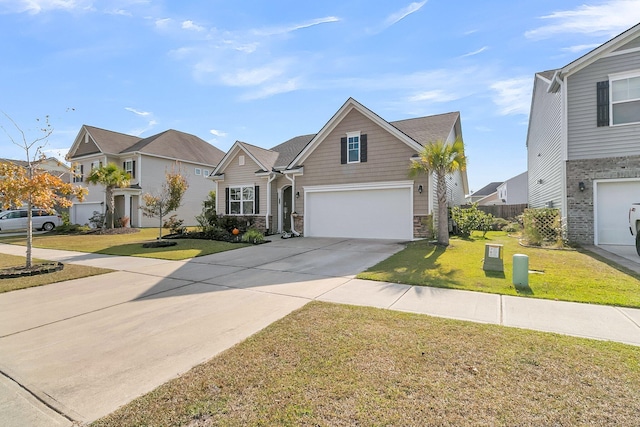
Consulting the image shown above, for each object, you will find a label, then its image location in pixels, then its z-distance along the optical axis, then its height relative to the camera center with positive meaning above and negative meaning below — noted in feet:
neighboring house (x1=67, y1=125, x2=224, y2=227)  76.79 +13.61
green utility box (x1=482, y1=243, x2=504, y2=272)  22.94 -3.65
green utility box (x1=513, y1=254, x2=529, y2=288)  18.97 -3.78
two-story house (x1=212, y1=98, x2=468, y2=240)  43.80 +5.29
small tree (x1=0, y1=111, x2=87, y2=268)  27.04 +2.89
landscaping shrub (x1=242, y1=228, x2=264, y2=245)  44.48 -3.76
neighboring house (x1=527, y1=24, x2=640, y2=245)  33.12 +8.29
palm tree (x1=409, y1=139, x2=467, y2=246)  35.58 +5.94
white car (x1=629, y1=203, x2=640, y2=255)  27.65 -0.95
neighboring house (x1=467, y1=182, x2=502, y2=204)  178.81 +12.85
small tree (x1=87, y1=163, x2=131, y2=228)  62.23 +7.54
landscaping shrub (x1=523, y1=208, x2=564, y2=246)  35.76 -2.00
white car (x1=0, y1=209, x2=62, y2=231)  70.64 -1.60
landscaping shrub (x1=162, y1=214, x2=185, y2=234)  55.93 -2.39
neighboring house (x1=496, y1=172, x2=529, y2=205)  112.16 +8.94
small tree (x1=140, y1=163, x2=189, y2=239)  44.83 +2.41
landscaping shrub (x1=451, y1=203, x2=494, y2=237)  47.11 -1.17
